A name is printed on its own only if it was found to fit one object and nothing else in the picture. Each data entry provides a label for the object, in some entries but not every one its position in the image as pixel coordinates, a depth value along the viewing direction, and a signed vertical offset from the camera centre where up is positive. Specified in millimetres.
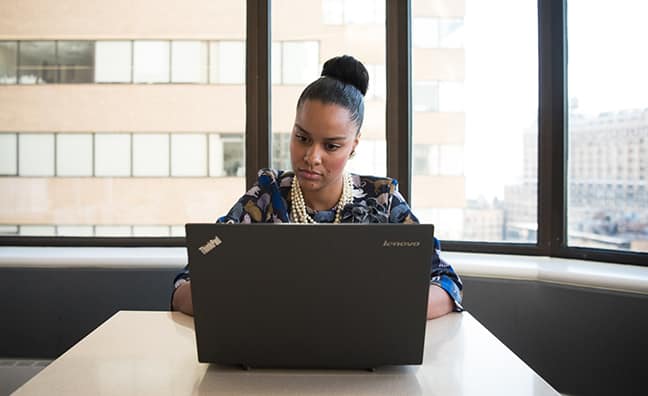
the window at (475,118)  2607 +380
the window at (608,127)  2205 +286
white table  895 -289
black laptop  851 -131
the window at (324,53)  2871 +737
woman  1537 +50
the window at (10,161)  3127 +210
